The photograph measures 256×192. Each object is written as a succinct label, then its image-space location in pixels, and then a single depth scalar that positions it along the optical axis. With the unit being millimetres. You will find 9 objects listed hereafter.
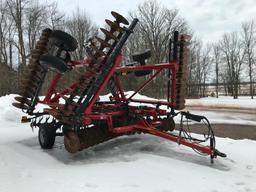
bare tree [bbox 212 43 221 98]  32550
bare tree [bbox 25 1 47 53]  22810
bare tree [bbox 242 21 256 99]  25843
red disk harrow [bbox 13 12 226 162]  3585
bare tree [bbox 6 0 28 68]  21278
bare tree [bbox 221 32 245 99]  27395
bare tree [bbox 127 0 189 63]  22526
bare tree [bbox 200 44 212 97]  33937
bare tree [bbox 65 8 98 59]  26846
